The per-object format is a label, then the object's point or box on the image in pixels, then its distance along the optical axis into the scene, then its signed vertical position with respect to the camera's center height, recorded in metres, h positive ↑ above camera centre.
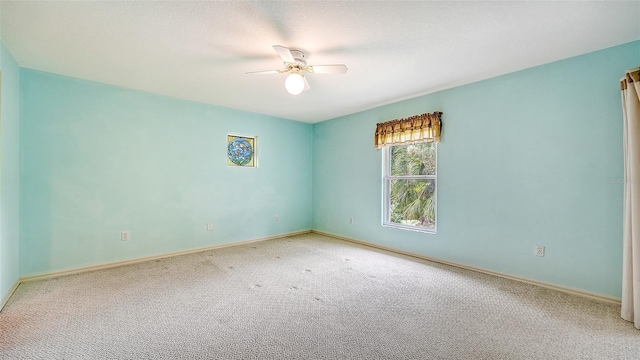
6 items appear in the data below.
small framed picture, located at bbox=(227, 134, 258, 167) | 4.56 +0.50
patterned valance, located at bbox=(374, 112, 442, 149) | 3.63 +0.73
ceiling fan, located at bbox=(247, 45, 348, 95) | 2.42 +1.05
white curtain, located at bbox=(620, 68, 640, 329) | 2.03 -0.20
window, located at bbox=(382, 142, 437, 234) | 3.83 -0.12
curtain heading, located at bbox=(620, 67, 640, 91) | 2.06 +0.83
